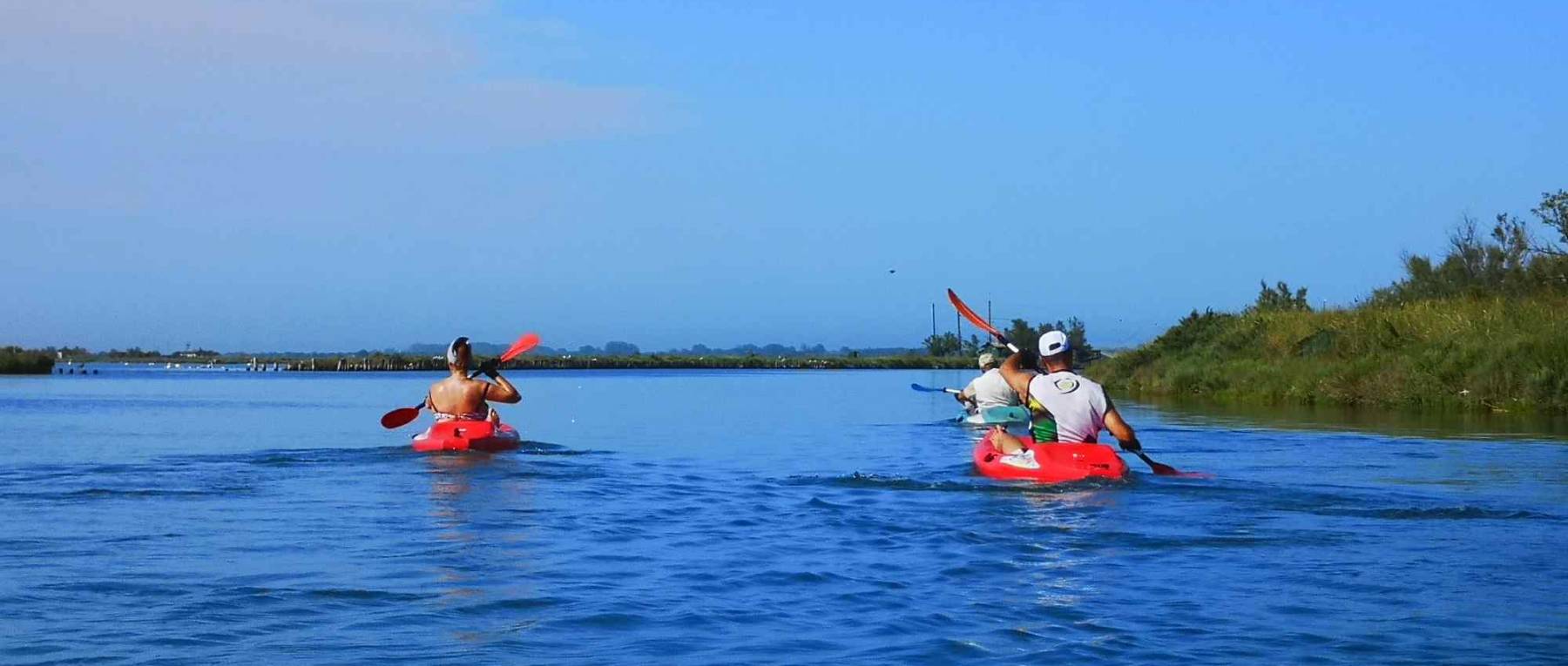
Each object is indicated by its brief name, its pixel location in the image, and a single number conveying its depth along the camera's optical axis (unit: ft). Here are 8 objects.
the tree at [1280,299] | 158.20
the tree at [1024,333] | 221.25
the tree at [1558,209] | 118.52
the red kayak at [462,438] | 59.11
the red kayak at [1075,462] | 44.88
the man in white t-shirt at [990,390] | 72.64
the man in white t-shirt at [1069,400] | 44.55
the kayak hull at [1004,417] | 69.67
